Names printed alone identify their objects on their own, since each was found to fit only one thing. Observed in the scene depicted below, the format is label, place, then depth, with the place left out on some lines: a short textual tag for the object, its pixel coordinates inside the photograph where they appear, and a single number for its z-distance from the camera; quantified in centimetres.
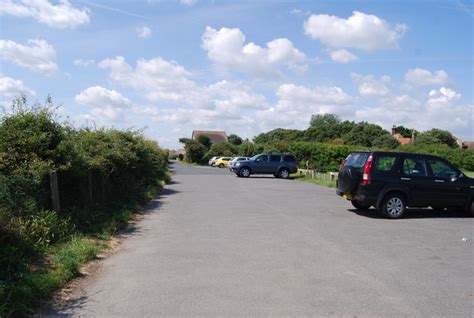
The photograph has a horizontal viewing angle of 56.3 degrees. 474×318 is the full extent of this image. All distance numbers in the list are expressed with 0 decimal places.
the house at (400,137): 9650
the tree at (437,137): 7694
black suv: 1162
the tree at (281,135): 9745
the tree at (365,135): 8125
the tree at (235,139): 12065
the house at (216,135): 11000
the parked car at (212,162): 6362
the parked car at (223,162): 5891
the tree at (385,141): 7584
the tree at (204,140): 8404
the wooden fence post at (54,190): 842
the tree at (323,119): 11822
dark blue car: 3188
